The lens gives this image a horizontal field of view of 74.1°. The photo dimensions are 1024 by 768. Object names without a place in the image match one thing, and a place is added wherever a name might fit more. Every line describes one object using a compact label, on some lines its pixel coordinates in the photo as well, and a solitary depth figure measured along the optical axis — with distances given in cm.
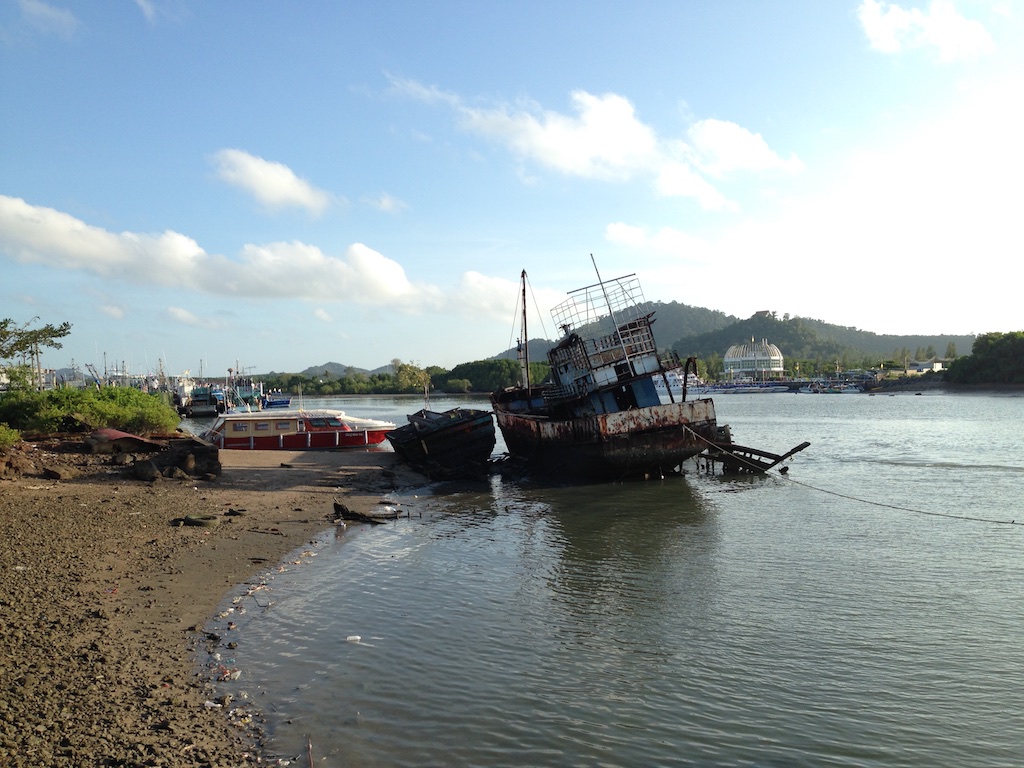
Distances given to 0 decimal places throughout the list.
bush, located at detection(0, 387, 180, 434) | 2630
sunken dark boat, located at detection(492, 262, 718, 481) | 2308
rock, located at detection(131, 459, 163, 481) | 1922
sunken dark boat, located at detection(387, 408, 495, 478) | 2716
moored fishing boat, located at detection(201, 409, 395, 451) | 3288
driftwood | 1738
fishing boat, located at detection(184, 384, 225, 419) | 7812
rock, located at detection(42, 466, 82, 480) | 1806
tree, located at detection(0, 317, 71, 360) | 2241
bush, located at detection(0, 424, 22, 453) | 1816
